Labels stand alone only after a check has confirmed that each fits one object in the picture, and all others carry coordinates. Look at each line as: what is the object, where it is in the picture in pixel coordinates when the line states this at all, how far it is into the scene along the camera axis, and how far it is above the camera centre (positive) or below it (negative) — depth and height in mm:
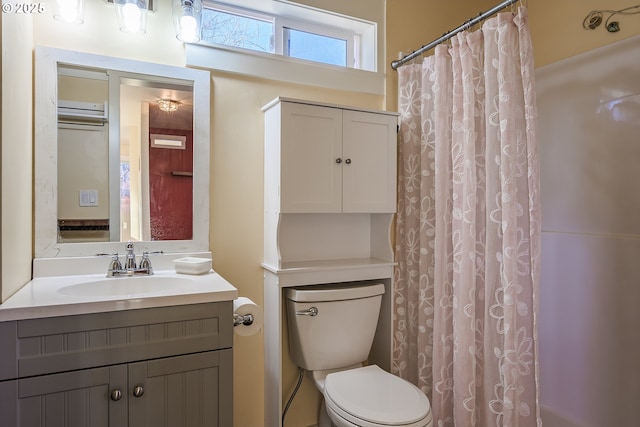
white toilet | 1519 -652
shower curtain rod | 1512 +831
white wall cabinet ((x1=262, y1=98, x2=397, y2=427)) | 1785 +62
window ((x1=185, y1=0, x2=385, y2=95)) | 1866 +931
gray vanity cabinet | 1089 -472
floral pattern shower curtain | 1438 -64
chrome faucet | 1572 -212
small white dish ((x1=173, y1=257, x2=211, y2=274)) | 1618 -214
